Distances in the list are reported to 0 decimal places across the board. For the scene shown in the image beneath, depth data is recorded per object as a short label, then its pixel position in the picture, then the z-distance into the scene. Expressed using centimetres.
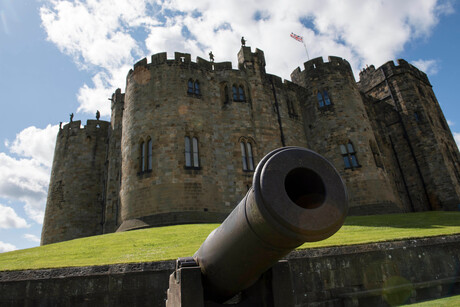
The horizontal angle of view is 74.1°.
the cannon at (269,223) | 201
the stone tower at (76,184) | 2142
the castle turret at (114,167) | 1889
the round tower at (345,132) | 1956
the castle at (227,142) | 1619
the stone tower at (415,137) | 2395
